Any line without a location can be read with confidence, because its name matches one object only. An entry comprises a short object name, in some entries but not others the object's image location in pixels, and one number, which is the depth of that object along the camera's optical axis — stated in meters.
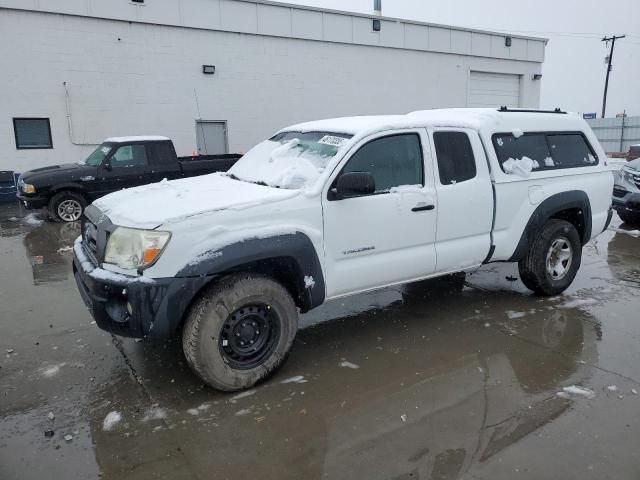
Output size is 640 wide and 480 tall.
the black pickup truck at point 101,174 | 10.62
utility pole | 44.22
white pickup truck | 3.50
